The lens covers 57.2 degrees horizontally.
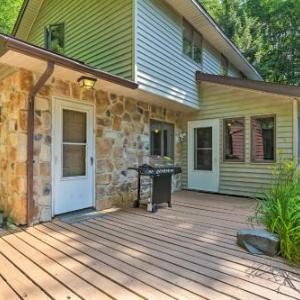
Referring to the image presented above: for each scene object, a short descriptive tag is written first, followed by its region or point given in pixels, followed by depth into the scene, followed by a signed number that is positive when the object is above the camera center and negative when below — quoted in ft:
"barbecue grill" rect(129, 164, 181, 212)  17.42 -2.28
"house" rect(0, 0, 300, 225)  13.94 +2.80
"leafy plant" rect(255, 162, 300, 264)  10.00 -2.42
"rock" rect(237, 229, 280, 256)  10.36 -3.59
